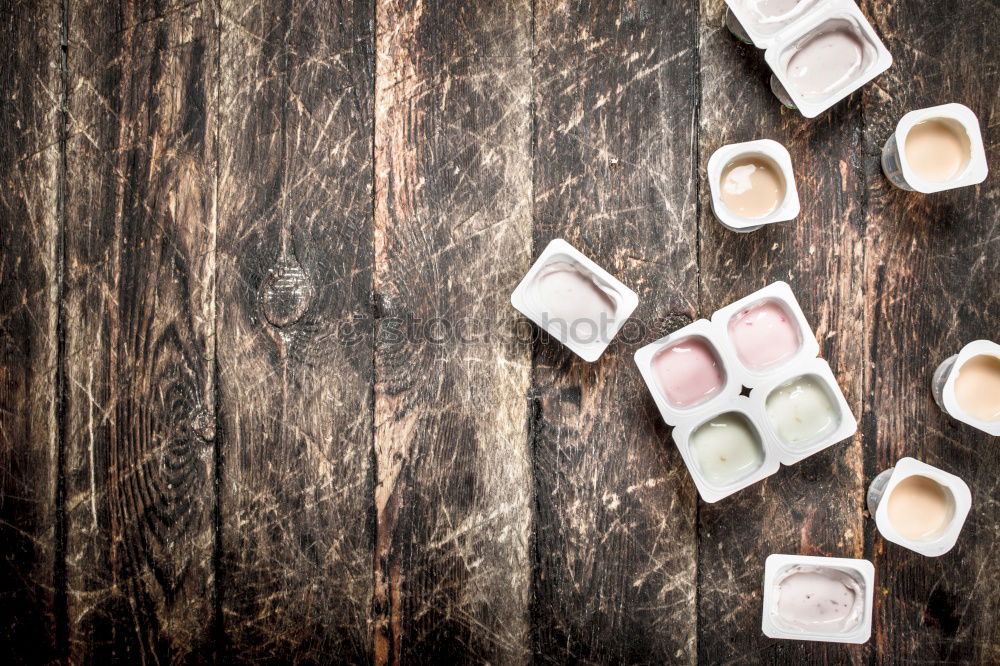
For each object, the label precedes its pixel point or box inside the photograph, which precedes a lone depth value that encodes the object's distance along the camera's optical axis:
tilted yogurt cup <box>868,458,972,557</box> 1.03
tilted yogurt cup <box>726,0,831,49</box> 1.03
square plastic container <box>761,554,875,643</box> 1.03
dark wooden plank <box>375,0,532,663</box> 1.10
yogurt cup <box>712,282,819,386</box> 1.03
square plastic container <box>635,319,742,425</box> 1.02
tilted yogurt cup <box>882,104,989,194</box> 1.01
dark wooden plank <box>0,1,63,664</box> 1.14
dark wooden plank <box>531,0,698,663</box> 1.10
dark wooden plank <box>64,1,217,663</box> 1.12
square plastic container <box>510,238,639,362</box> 1.01
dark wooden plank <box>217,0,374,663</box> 1.10
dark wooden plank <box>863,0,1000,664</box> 1.10
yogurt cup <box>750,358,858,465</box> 1.02
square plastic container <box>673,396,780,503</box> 1.02
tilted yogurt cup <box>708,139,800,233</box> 1.01
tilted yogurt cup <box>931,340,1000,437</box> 1.04
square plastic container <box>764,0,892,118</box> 1.01
